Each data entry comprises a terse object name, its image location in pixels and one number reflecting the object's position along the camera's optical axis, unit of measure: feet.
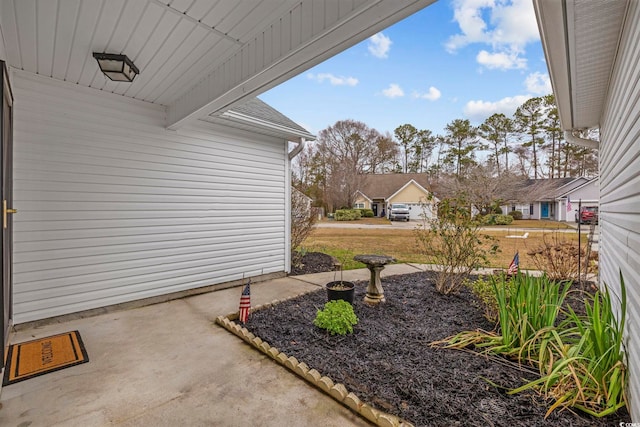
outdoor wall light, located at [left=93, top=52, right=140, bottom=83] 8.46
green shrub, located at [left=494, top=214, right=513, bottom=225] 50.70
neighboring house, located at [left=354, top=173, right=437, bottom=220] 83.15
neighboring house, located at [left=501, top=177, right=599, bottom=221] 58.13
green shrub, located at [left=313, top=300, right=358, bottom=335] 9.40
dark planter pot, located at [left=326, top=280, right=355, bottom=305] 11.25
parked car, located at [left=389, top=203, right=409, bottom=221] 72.54
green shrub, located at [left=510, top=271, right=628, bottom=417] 5.67
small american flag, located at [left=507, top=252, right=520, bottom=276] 11.84
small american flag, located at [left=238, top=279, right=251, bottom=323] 10.47
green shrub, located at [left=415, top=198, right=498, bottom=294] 13.05
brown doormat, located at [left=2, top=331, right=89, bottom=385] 7.48
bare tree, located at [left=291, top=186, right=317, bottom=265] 21.80
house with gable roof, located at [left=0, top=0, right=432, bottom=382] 6.92
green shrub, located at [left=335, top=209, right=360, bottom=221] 71.97
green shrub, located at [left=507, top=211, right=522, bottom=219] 70.22
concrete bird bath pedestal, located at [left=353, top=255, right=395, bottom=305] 12.11
